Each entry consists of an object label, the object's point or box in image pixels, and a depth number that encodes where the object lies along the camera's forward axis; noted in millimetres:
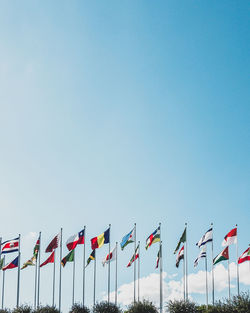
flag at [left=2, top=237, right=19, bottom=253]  51781
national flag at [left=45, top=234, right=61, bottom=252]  51256
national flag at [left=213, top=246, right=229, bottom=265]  53062
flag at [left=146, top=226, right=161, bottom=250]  51594
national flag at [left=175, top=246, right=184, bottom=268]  51516
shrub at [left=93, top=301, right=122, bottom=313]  55375
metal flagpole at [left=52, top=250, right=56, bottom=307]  56312
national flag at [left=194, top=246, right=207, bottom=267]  54225
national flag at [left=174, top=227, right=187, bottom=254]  52462
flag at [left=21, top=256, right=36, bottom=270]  53312
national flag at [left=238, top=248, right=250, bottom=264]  53731
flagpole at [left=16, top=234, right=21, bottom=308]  53469
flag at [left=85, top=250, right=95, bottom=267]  53538
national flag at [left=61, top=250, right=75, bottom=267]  52438
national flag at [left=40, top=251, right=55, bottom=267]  51031
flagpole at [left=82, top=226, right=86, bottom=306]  56000
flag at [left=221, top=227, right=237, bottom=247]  52375
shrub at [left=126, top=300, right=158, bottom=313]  54562
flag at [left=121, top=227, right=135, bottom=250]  51594
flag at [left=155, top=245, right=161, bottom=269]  53188
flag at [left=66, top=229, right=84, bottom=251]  51906
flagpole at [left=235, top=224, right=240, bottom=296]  55434
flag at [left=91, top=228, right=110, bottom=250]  52188
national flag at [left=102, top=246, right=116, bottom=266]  53791
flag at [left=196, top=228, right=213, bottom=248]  52344
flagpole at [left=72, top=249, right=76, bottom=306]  56259
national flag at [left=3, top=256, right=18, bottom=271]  52031
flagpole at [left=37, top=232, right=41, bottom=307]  55406
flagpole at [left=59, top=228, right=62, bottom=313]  55719
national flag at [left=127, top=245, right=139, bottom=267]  54344
